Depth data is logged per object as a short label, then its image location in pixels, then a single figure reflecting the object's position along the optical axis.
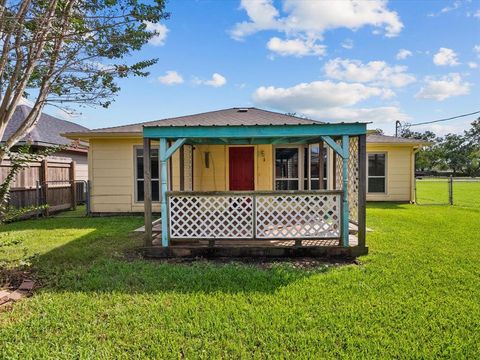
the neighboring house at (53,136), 13.40
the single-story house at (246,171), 5.24
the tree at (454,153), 59.97
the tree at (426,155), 50.62
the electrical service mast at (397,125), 37.44
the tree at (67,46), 4.08
